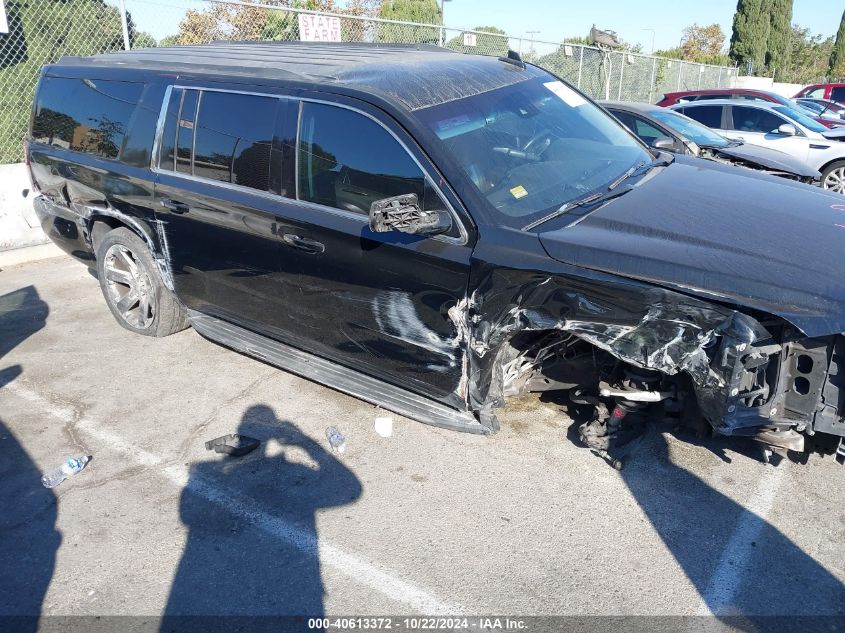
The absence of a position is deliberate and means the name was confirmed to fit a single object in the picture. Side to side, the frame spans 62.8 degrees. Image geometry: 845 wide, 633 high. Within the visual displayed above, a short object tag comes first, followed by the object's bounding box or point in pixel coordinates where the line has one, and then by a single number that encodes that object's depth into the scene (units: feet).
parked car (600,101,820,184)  27.35
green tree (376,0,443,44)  99.16
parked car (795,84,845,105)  71.61
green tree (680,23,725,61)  191.83
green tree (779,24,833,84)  161.79
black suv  9.36
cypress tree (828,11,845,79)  149.94
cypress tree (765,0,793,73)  137.08
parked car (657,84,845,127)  46.19
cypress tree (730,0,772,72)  134.92
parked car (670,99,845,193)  34.55
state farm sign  34.58
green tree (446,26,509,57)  50.47
